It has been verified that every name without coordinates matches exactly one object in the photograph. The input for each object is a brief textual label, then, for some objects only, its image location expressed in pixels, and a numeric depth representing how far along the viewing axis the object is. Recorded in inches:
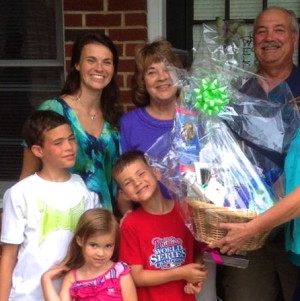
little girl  91.3
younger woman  101.6
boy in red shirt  92.4
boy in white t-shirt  93.4
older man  104.7
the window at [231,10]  142.1
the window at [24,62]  145.4
